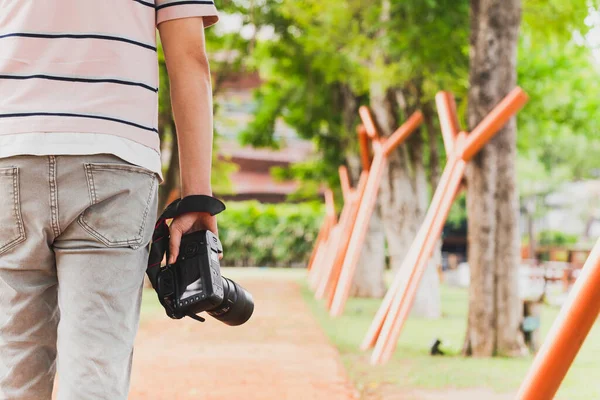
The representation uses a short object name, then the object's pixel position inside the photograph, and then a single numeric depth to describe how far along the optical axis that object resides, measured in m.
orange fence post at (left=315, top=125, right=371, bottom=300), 14.32
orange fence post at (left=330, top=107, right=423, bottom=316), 11.63
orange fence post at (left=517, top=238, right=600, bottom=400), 3.10
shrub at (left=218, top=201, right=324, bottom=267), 39.44
